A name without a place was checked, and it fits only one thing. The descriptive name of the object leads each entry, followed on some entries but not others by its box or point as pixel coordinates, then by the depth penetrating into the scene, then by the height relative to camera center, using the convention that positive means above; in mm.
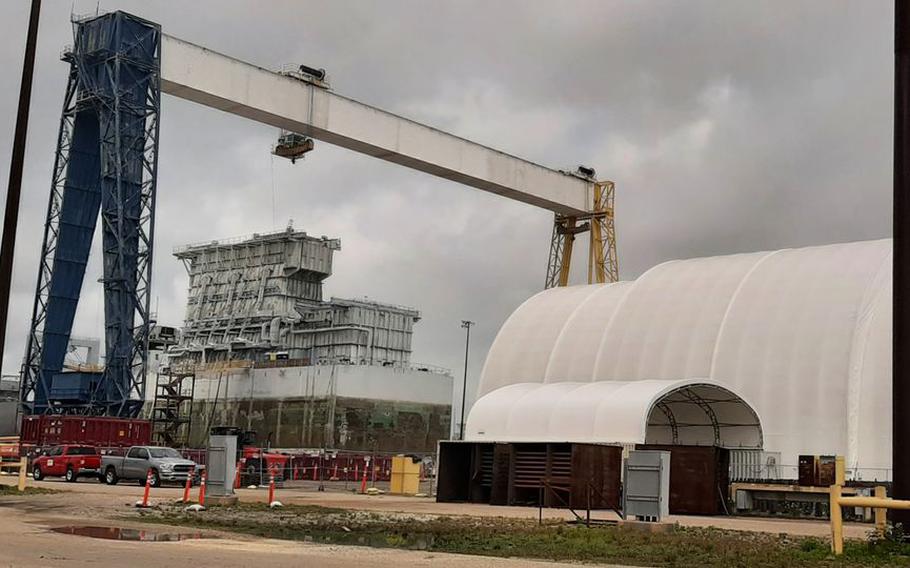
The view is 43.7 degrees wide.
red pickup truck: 48531 -1430
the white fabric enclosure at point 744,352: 41781 +4784
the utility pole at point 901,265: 17031 +3240
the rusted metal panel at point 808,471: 36719 +81
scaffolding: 74706 +1011
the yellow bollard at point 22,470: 34819 -1300
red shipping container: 60719 +43
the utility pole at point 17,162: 23344 +5401
